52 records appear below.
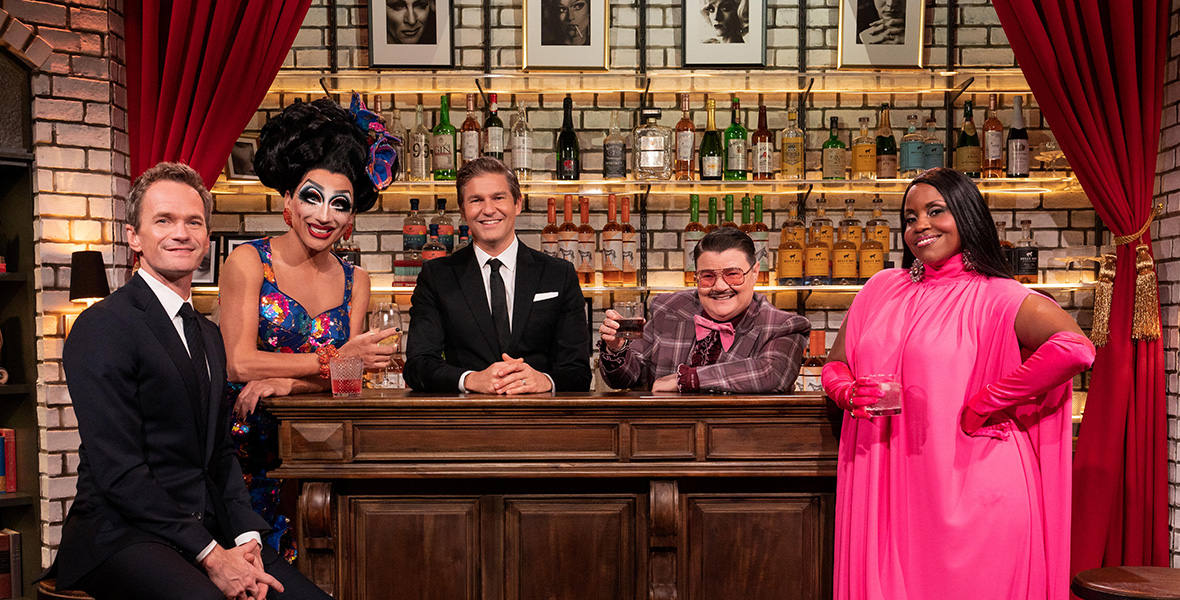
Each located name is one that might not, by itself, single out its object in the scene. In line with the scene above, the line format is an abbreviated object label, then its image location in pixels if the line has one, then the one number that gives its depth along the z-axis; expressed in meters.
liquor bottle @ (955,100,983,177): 4.10
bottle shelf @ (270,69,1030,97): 3.99
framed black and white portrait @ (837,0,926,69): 4.20
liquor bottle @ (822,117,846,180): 4.05
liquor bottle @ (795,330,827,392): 3.75
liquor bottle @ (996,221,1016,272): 3.99
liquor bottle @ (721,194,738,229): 4.03
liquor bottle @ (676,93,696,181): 4.01
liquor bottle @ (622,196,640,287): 4.04
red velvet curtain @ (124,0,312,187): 3.45
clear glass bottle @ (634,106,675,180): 4.01
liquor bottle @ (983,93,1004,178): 4.09
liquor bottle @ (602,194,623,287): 4.01
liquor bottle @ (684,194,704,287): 4.04
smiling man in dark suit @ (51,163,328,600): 1.68
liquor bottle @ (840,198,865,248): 4.04
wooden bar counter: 2.13
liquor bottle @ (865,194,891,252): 4.07
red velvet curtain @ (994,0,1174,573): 3.46
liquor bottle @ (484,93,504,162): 4.00
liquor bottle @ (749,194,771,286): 3.96
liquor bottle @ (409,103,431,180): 4.02
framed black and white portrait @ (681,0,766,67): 4.21
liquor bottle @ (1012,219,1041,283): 3.96
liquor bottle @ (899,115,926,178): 3.98
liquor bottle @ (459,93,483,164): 4.04
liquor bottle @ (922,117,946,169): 4.00
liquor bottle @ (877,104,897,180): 4.05
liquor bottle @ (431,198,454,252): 4.02
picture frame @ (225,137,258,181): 4.10
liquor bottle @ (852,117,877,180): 4.03
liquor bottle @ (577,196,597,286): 3.99
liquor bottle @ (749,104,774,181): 4.04
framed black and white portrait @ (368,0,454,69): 4.18
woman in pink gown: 1.92
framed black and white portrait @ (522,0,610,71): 4.18
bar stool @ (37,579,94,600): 1.76
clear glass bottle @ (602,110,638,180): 3.99
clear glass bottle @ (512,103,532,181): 4.04
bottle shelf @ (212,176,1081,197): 3.94
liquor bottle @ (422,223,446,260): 3.99
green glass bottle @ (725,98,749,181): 4.02
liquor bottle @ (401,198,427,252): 4.03
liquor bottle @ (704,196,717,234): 3.95
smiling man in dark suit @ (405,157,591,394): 2.53
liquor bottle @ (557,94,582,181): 4.02
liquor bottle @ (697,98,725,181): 4.00
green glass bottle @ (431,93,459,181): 3.99
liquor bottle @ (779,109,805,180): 4.05
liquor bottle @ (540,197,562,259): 4.01
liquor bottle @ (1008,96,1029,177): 4.05
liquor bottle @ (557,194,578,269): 4.00
